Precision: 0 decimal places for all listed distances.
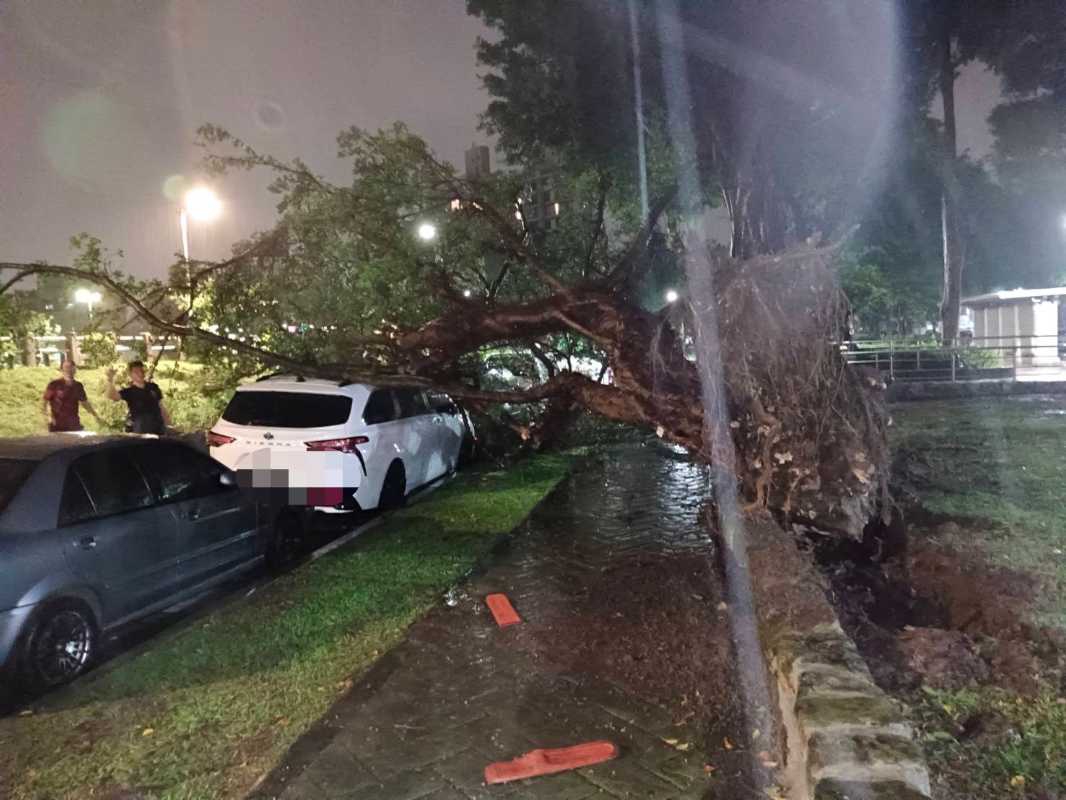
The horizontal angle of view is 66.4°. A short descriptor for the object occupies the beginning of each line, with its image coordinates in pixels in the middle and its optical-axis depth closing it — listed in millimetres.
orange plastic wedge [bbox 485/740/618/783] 3527
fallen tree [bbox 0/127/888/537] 6387
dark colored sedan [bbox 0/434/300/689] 4500
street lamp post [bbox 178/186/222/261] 10607
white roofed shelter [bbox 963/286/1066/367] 25172
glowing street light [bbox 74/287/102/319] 8384
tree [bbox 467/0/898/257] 8125
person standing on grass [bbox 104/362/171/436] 9391
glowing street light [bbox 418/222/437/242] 9138
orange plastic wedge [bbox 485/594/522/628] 5303
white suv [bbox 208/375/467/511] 7688
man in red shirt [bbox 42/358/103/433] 9352
